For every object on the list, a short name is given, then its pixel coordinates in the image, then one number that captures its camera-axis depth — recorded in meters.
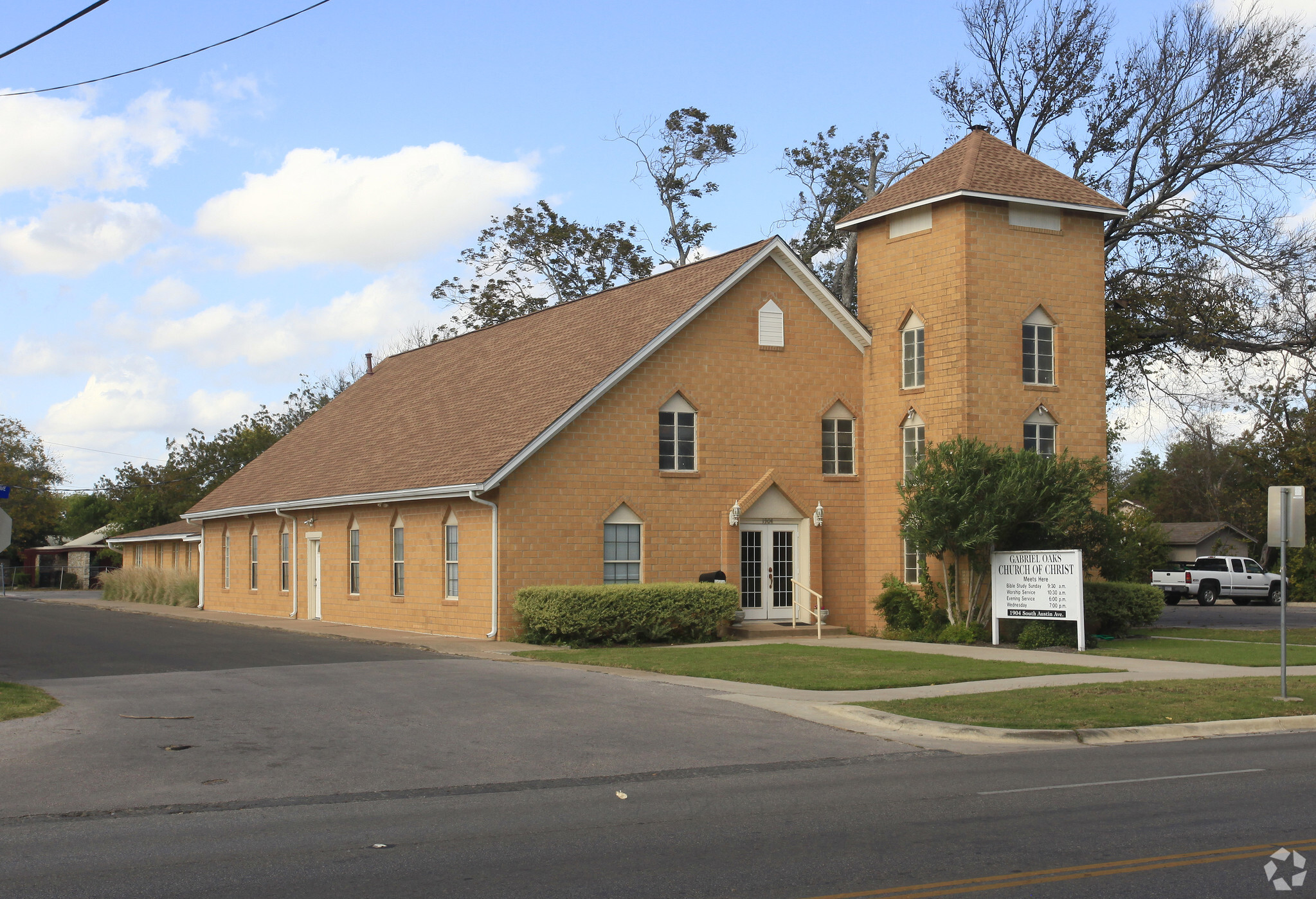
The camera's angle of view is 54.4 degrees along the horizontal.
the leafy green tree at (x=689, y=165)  47.66
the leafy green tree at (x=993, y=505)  24.22
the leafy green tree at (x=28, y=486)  84.06
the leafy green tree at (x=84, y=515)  101.00
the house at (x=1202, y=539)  62.78
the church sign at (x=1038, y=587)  23.53
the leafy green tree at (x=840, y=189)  46.12
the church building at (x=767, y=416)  25.98
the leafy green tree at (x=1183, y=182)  33.59
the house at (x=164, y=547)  46.50
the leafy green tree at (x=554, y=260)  49.53
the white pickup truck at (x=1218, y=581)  50.56
